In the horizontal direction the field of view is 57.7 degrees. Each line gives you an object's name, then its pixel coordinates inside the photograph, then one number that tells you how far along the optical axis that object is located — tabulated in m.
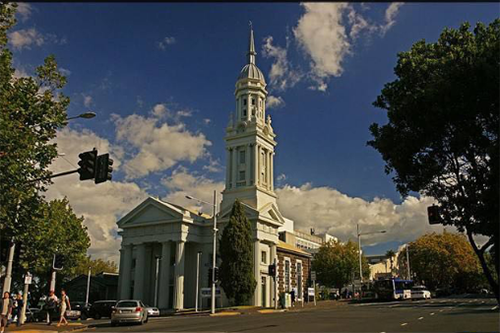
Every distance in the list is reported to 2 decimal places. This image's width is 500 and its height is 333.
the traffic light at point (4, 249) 20.09
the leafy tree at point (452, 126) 11.66
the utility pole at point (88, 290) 57.41
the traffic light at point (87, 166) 17.09
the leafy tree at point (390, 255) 126.88
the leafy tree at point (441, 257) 87.12
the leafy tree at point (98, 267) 77.19
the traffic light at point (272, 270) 42.97
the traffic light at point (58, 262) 26.06
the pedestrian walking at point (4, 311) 19.52
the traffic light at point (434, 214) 13.61
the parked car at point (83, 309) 39.22
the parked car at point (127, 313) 27.14
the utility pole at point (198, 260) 51.76
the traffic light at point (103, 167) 17.06
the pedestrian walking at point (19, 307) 25.13
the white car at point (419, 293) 62.28
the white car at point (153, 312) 41.56
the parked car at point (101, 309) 38.53
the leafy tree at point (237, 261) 47.28
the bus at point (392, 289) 62.19
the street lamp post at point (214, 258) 38.62
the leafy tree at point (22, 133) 18.20
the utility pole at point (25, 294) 25.22
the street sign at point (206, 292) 42.41
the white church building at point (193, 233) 54.09
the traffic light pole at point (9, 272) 21.28
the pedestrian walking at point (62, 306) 25.72
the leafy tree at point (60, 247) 39.69
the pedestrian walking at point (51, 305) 26.96
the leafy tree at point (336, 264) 77.00
